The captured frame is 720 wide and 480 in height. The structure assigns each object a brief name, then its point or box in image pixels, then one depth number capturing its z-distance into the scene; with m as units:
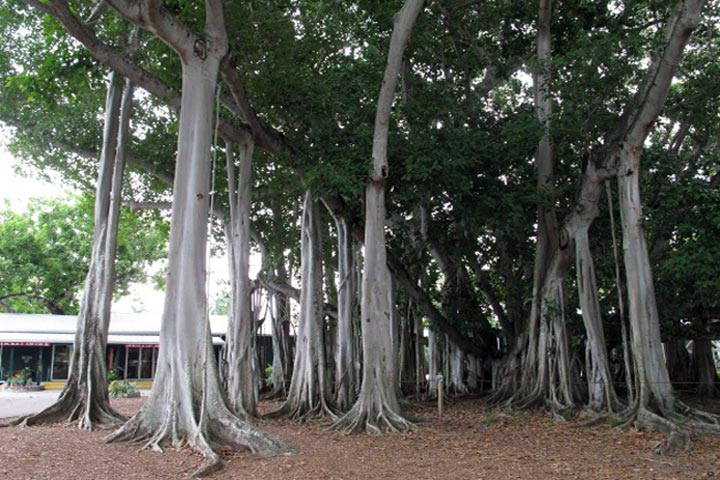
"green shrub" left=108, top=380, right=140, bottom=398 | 15.16
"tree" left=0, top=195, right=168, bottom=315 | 19.94
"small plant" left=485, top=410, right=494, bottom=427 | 8.54
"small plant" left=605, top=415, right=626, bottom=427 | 7.80
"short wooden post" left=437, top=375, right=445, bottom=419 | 8.77
